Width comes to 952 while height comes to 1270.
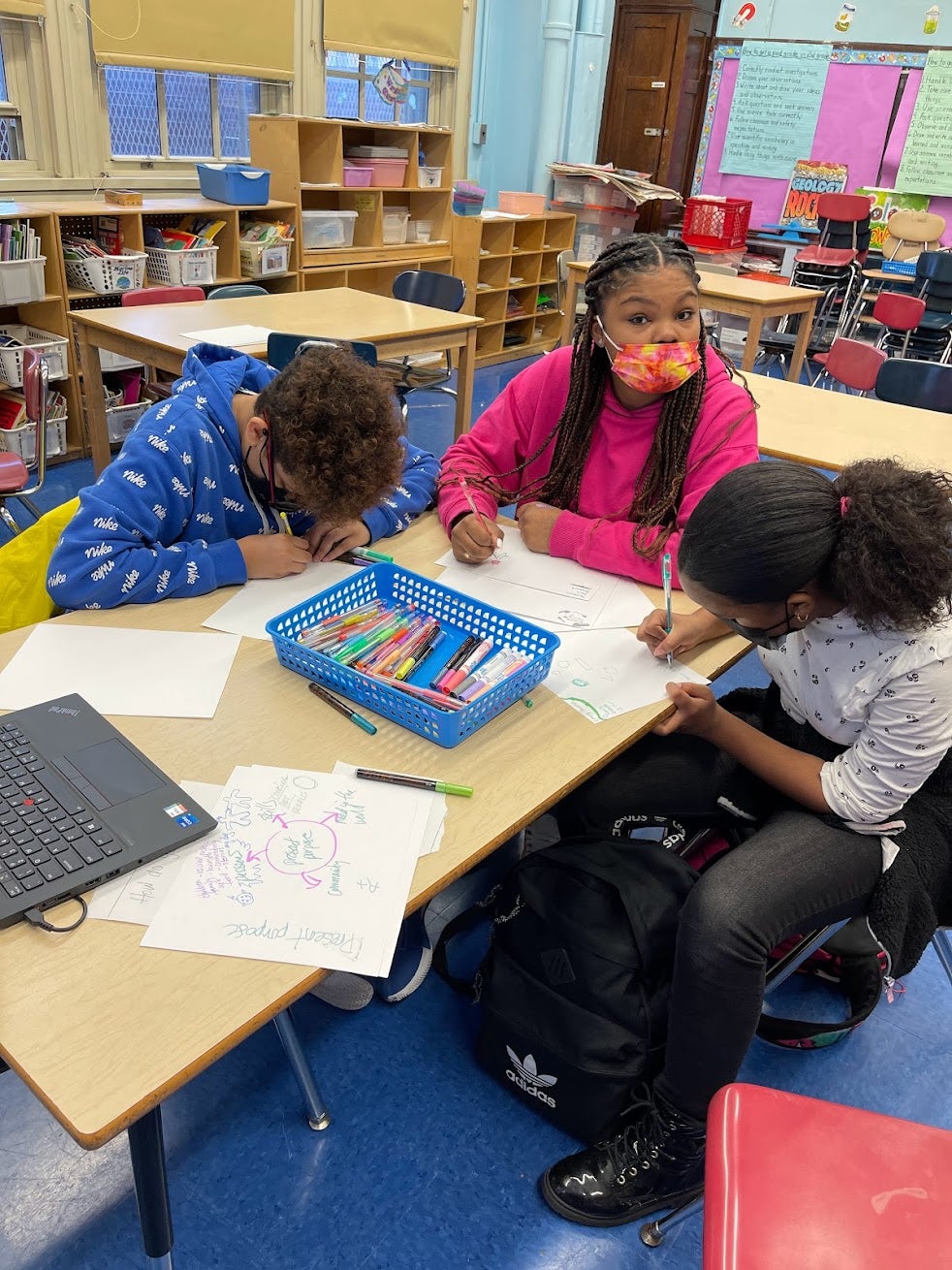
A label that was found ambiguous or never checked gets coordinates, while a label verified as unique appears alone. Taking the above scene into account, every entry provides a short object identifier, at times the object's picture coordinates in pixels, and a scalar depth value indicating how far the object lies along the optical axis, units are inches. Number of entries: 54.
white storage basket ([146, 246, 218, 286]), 164.9
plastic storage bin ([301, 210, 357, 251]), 196.5
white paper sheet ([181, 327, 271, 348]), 117.8
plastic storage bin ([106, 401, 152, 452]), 160.6
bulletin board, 273.3
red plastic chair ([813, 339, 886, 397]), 139.7
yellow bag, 54.6
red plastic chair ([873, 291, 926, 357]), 221.1
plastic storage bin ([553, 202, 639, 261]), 265.9
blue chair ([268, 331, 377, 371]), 110.7
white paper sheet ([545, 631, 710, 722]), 49.9
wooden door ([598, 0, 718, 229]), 270.4
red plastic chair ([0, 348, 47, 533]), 108.0
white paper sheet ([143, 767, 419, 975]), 33.0
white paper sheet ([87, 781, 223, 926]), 33.5
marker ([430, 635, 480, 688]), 48.8
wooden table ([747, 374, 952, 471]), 97.7
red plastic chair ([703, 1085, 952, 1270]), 32.9
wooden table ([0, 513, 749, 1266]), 28.2
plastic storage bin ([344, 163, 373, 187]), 198.8
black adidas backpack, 53.1
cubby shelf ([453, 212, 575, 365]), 232.5
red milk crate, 267.4
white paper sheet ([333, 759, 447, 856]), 38.7
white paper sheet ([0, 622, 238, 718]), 45.1
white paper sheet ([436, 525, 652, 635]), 58.7
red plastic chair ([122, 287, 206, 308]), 140.4
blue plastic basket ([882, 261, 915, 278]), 281.7
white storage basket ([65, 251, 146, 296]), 153.2
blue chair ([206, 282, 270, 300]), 157.1
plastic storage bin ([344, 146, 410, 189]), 203.6
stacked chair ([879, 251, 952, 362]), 253.8
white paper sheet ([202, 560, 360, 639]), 53.7
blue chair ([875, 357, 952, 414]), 129.0
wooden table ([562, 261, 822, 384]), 182.9
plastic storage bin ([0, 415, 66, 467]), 144.9
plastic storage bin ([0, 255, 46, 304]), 138.5
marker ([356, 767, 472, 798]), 41.3
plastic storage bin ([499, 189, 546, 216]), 242.5
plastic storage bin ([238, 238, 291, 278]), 179.2
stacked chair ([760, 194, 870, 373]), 272.7
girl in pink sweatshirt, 64.7
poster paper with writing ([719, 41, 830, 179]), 283.3
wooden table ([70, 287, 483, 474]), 119.0
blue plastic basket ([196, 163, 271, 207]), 171.0
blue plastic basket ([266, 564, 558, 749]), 44.7
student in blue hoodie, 52.6
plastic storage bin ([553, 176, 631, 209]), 259.1
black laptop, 34.0
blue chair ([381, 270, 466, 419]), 173.0
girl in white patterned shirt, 43.7
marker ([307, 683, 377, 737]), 44.9
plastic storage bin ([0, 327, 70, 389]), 143.3
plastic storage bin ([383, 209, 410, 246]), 217.5
